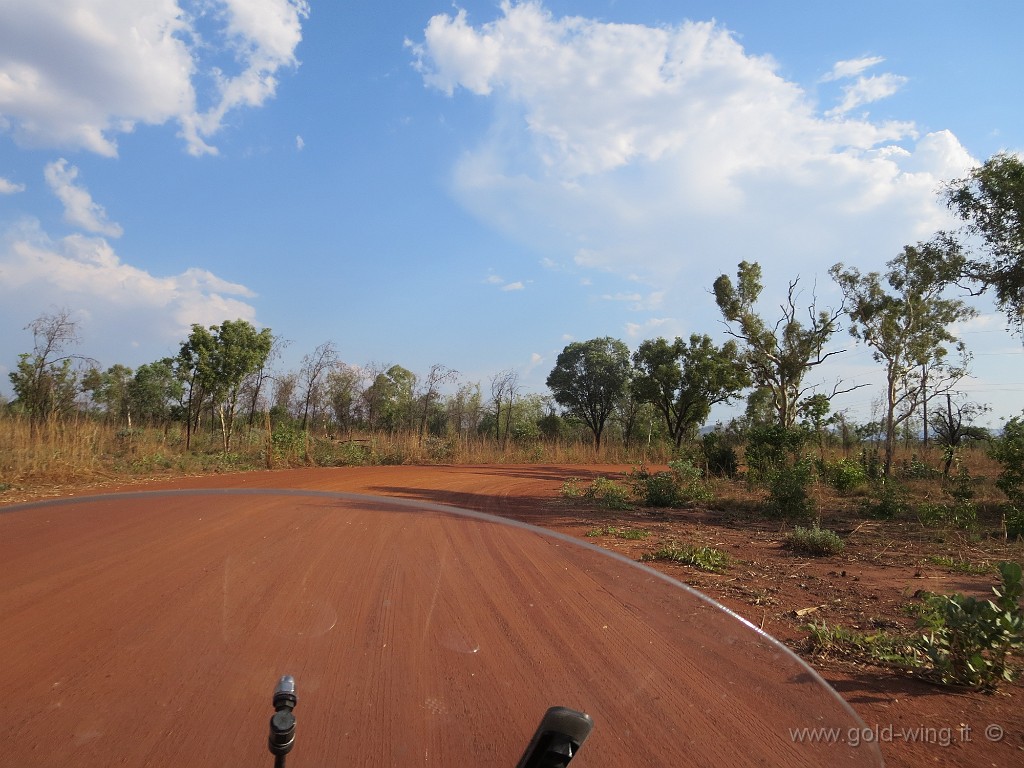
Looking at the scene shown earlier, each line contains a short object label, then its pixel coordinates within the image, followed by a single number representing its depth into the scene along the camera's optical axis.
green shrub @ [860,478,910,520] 11.52
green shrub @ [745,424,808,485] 15.70
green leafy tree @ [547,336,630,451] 44.31
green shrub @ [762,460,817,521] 11.03
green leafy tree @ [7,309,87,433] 18.02
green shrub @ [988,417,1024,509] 11.45
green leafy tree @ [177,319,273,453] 21.08
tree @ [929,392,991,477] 24.45
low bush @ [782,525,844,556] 7.64
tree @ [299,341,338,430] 25.77
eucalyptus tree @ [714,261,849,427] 24.19
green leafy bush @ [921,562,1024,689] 3.44
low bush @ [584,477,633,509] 11.78
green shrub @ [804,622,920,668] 3.94
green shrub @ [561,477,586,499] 13.08
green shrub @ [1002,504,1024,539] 9.43
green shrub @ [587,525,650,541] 8.34
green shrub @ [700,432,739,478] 17.83
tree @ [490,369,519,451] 30.03
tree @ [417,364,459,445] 28.26
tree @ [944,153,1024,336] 13.29
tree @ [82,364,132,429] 26.92
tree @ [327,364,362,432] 30.31
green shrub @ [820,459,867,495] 14.89
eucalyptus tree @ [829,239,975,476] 19.20
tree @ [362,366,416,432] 31.50
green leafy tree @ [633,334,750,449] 36.16
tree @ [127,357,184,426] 33.72
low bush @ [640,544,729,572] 6.60
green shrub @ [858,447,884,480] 17.72
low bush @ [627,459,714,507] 12.54
